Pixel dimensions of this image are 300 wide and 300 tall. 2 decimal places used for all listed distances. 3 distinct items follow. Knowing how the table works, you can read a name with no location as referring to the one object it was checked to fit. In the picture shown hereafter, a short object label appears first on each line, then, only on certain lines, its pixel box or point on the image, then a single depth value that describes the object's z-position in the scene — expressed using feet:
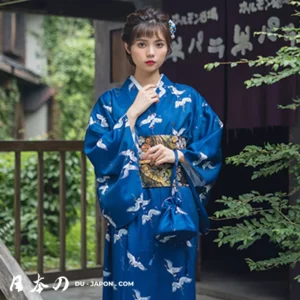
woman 17.95
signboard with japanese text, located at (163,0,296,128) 23.40
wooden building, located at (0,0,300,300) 30.19
